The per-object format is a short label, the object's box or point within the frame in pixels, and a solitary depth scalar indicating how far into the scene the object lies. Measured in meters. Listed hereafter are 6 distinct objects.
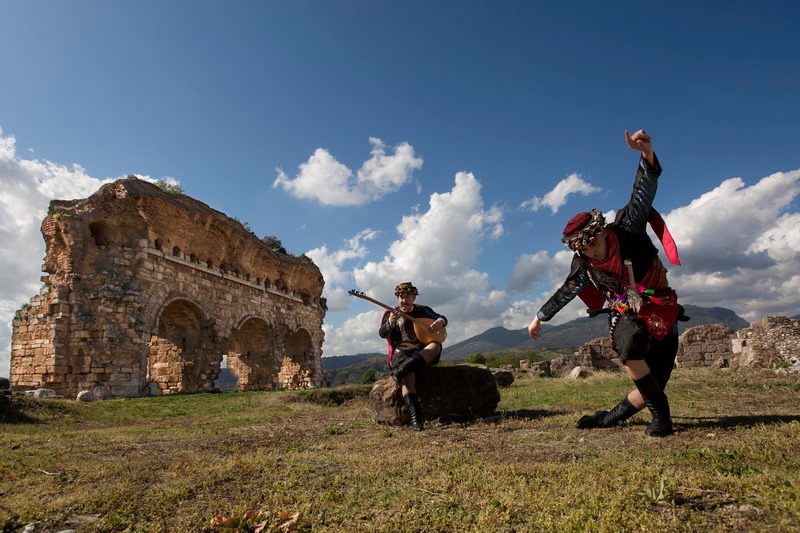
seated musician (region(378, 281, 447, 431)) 5.41
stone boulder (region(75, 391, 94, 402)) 11.71
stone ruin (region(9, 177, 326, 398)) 13.24
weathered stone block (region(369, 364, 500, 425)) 5.65
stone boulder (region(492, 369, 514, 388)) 12.40
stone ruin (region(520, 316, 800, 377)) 11.99
